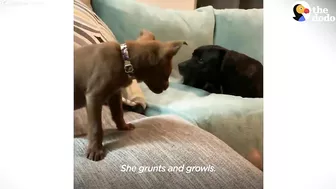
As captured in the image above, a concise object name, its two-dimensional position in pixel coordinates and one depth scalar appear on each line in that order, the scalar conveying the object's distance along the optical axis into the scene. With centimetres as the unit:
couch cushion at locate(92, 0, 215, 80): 90
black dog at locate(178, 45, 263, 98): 91
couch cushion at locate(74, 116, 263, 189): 84
